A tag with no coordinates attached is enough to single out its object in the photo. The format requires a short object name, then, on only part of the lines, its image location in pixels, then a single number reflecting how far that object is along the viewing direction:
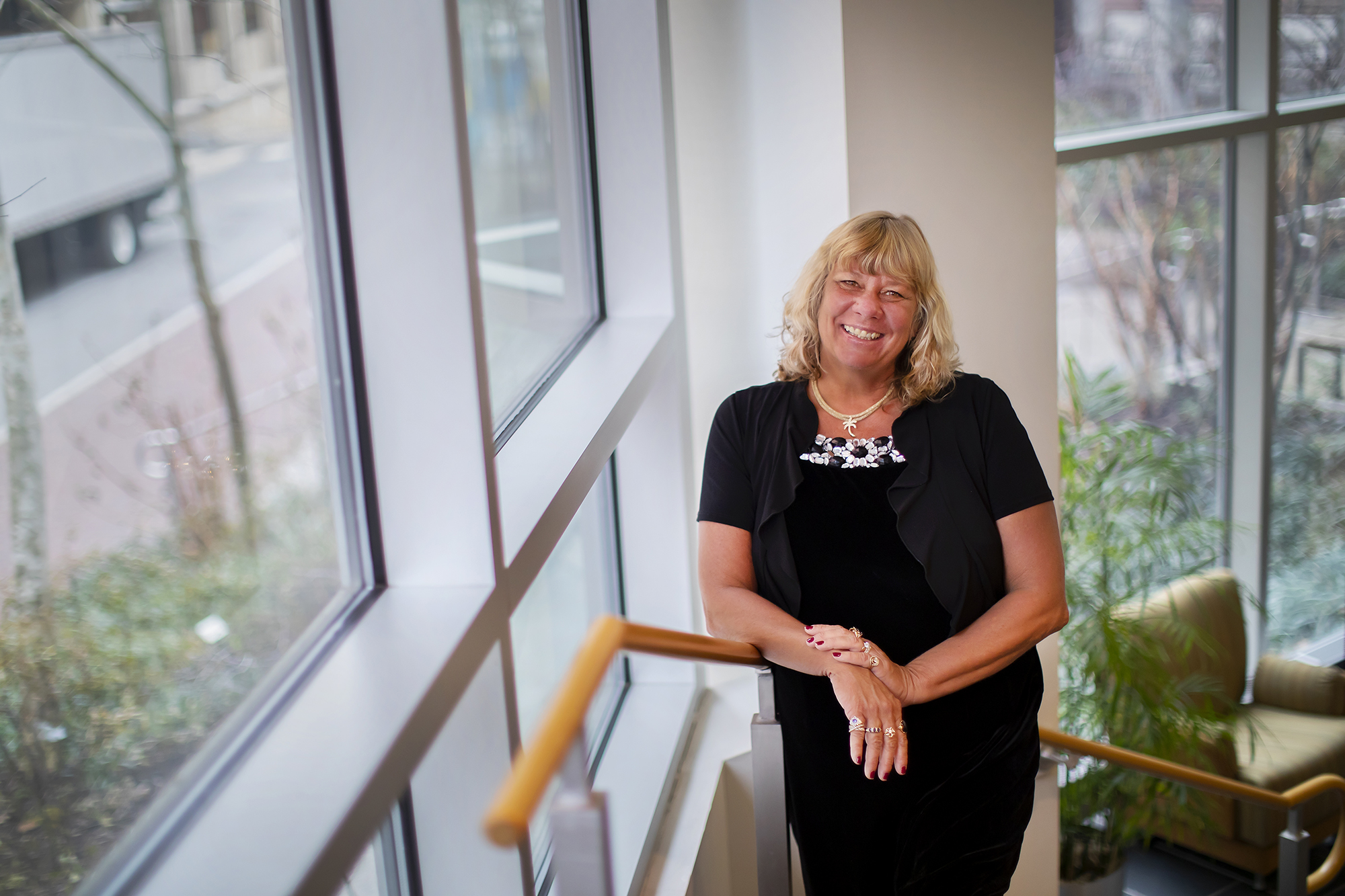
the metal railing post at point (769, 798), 1.80
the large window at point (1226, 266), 5.14
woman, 1.96
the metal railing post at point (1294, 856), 3.71
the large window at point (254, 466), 0.91
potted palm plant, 4.12
